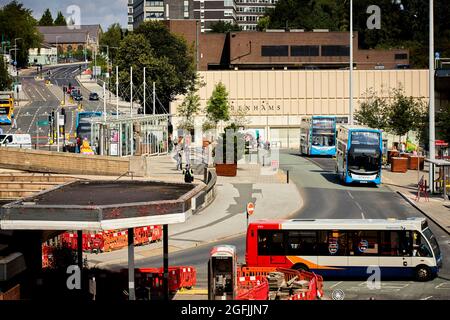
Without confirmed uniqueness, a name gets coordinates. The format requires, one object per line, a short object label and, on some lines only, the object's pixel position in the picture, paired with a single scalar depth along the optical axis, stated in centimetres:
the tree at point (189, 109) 9350
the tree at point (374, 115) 8250
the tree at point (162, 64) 10681
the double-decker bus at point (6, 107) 10112
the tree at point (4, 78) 12356
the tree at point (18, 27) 17112
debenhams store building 10406
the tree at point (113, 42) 19128
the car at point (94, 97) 13525
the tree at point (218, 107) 8781
